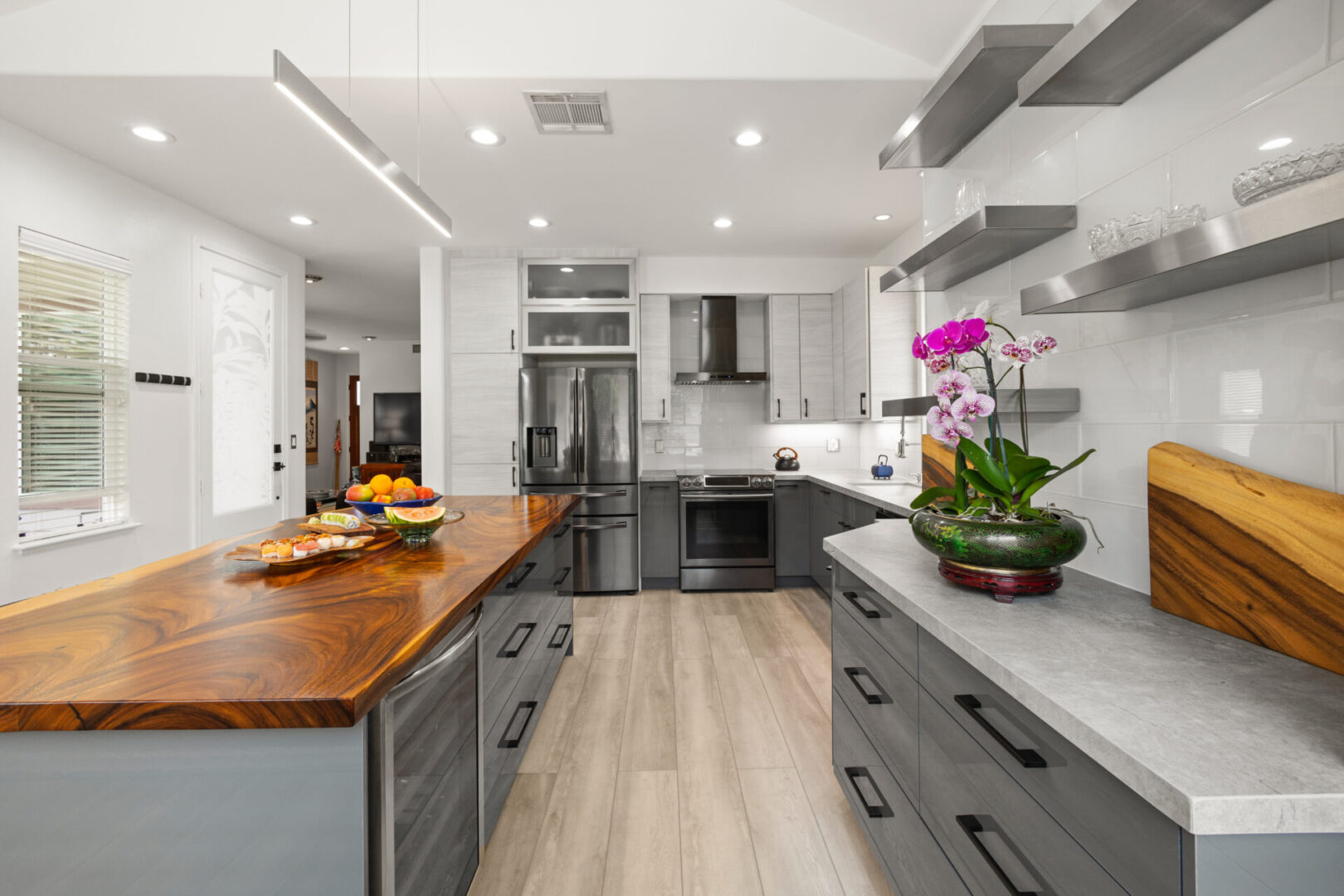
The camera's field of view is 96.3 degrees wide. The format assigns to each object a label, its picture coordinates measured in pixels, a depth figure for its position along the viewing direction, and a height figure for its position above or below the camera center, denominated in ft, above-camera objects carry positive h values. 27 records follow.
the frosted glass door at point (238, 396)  12.97 +1.18
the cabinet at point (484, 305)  15.12 +3.52
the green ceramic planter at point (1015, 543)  3.93 -0.67
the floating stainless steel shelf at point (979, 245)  5.07 +1.90
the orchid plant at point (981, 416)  4.17 +0.13
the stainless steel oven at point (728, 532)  14.56 -2.13
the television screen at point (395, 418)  32.17 +1.47
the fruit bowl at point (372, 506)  7.21 -0.74
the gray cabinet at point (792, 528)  14.83 -2.09
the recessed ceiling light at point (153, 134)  9.33 +4.92
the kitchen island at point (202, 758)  2.64 -1.43
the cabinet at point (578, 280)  15.34 +4.20
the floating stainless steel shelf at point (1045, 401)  5.15 +0.37
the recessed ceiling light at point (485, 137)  9.34 +4.86
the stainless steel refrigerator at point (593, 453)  14.69 -0.20
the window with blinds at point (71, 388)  9.47 +0.99
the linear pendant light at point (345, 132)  5.22 +3.18
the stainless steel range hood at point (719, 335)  16.34 +2.97
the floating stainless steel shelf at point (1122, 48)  3.56 +2.56
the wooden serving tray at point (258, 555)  5.03 -0.94
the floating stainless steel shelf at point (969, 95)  4.98 +3.34
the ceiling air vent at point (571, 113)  8.40 +4.84
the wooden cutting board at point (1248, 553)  3.00 -0.62
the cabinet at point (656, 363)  15.67 +2.14
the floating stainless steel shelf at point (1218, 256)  2.25 +0.92
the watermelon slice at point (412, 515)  5.87 -0.69
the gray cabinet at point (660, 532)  14.85 -2.17
